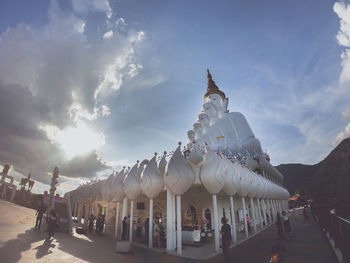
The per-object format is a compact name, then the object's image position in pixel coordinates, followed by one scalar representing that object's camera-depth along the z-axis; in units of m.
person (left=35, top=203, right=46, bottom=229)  12.25
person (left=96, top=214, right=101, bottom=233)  15.40
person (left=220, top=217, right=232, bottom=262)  6.75
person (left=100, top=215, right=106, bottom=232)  15.52
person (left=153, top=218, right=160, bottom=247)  11.07
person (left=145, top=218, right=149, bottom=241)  12.53
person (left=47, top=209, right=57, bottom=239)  9.84
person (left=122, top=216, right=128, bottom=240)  12.02
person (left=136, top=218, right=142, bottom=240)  13.06
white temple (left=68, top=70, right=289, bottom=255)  9.38
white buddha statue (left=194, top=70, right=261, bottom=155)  29.58
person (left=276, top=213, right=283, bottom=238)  11.13
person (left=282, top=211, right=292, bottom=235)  11.81
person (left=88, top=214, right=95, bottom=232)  15.98
